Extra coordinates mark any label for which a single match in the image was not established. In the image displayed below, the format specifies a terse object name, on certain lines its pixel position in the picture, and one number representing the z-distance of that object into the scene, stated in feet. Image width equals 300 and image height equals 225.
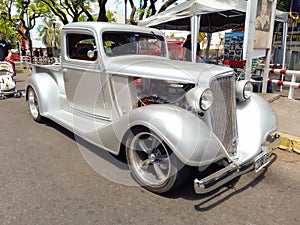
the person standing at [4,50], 25.12
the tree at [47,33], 129.74
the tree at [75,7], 37.59
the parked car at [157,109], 7.82
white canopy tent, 22.03
